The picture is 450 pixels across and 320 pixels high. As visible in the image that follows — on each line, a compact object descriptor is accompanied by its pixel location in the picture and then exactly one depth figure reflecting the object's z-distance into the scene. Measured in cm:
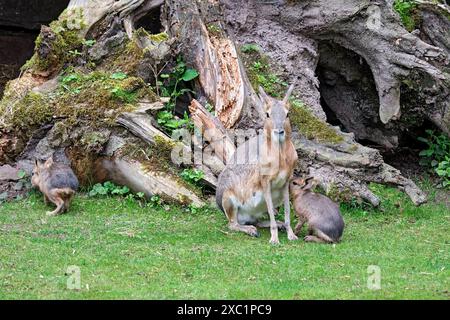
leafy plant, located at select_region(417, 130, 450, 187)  1280
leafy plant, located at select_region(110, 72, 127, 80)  1142
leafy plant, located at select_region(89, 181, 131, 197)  1090
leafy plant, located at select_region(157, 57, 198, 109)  1183
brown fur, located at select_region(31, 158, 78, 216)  1018
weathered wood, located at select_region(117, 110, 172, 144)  1095
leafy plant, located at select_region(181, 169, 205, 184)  1075
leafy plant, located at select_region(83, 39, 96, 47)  1180
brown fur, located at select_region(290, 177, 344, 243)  884
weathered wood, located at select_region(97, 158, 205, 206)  1055
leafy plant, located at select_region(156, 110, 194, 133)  1127
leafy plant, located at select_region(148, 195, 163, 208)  1059
